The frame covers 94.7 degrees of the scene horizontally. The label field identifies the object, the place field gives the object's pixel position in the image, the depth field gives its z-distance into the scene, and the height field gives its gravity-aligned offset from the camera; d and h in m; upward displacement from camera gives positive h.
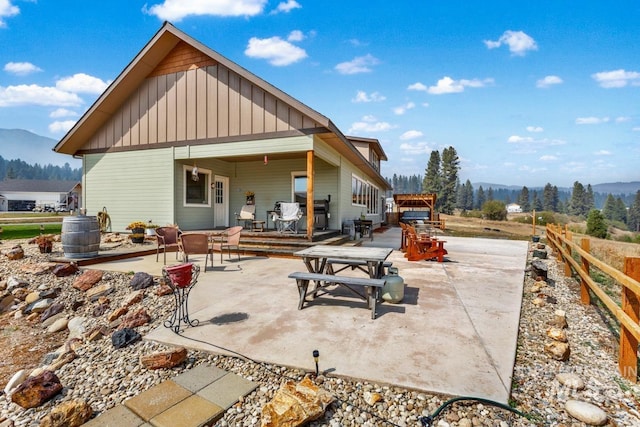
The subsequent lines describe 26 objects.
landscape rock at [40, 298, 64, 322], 4.21 -1.51
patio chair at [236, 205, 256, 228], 10.03 -0.21
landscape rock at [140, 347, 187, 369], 2.43 -1.27
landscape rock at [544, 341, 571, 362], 2.63 -1.28
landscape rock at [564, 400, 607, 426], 1.84 -1.30
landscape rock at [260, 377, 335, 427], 1.73 -1.21
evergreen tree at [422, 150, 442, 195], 50.91 +5.97
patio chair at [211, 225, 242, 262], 6.38 -0.61
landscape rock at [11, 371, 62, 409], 2.15 -1.38
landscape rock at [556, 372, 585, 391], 2.19 -1.30
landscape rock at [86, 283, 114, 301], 4.53 -1.32
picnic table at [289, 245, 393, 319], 3.44 -0.83
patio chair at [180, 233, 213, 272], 5.53 -0.69
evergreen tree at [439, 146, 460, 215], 50.28 +5.19
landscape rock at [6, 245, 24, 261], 6.23 -1.01
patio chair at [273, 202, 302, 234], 8.23 -0.19
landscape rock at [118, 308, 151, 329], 3.35 -1.31
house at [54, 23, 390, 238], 8.16 +1.94
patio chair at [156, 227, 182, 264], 6.28 -0.63
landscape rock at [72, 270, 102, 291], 4.88 -1.23
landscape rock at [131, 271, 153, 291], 4.59 -1.16
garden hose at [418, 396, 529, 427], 1.75 -1.26
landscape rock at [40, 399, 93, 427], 1.85 -1.34
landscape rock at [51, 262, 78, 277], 5.33 -1.15
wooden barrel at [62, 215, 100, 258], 5.93 -0.61
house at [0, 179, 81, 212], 44.91 +1.81
